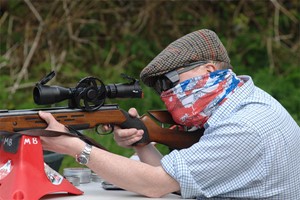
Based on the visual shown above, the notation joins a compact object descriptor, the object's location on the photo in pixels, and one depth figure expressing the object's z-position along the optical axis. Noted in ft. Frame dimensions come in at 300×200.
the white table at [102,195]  16.74
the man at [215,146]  15.88
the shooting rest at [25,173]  15.86
